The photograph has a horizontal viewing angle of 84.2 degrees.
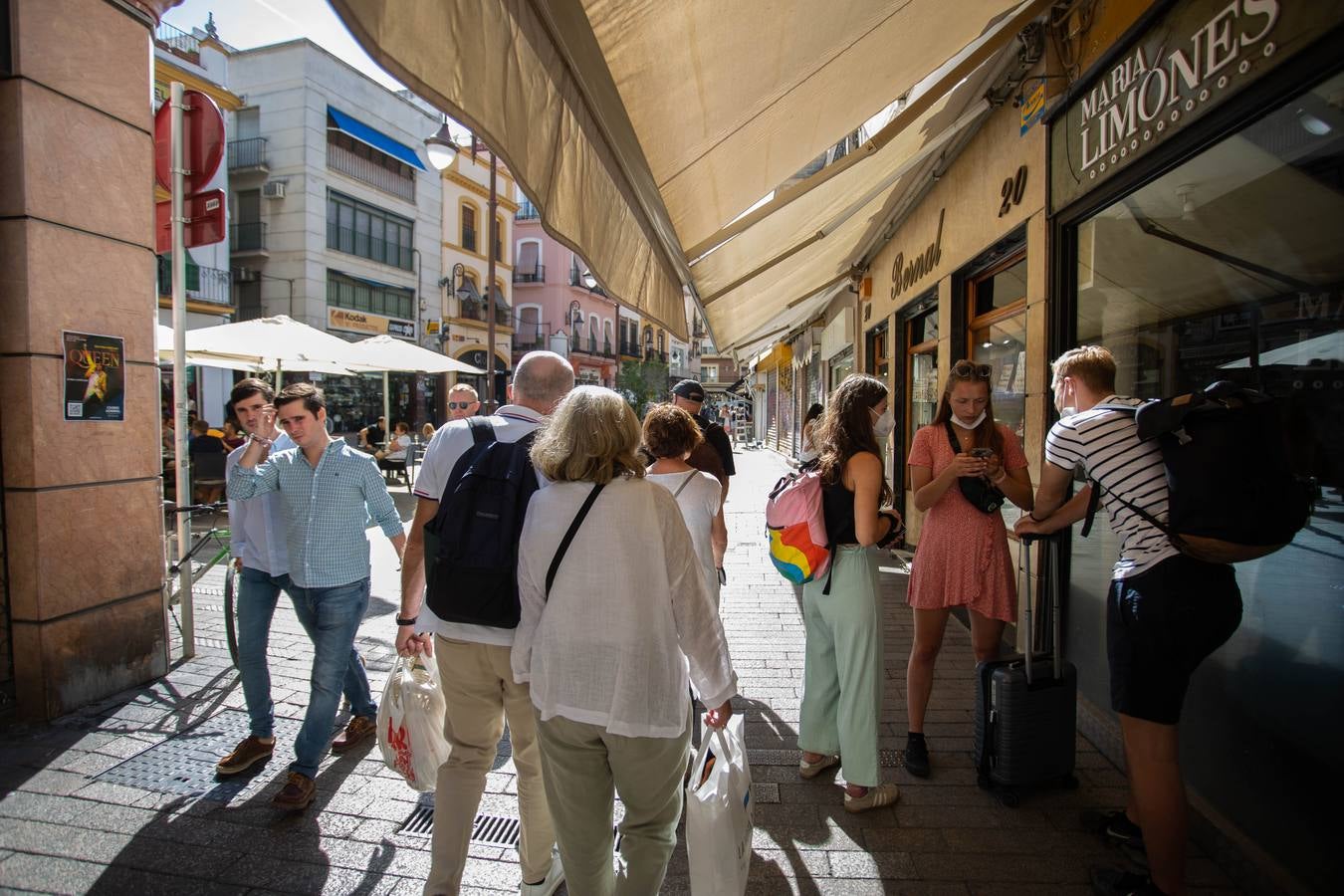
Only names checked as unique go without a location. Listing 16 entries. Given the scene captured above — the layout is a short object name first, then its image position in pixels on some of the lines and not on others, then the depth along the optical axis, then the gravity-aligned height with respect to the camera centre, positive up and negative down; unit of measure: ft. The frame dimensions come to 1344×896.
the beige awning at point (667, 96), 5.15 +4.34
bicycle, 14.73 -3.18
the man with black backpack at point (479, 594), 7.66 -1.70
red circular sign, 17.94 +7.00
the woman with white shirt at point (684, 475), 12.27 -0.75
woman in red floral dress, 11.28 -1.78
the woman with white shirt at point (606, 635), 6.98 -1.95
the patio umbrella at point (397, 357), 40.68 +4.17
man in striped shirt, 7.84 -2.05
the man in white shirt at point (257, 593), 11.69 -2.61
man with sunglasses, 24.72 +1.00
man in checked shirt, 11.10 -1.40
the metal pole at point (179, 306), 17.61 +2.92
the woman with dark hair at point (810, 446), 11.26 -0.25
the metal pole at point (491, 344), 42.38 +5.09
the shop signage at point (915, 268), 22.50 +5.44
